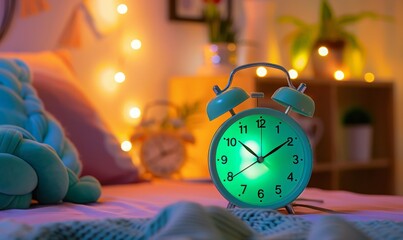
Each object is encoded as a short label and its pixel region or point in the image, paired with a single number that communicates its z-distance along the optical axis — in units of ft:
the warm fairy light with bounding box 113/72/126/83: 9.30
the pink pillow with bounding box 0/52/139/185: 6.97
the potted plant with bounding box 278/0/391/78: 10.51
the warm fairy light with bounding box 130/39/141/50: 9.48
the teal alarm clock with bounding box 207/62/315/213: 4.96
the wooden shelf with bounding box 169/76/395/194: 9.35
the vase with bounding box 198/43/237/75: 9.44
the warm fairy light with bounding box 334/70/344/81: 10.57
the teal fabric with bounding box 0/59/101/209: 5.05
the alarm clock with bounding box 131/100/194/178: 8.57
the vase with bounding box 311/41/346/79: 10.48
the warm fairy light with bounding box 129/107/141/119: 9.42
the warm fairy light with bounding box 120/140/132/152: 9.02
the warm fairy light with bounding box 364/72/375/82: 11.17
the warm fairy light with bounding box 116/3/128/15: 9.32
